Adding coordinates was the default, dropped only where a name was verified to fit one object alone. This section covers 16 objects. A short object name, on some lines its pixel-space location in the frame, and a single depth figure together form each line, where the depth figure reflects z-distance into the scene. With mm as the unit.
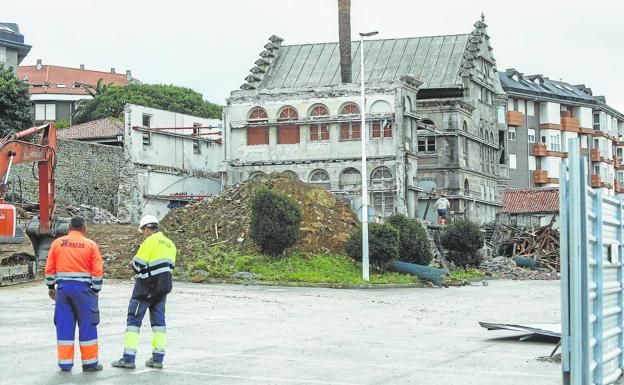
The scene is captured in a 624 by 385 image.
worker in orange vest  12203
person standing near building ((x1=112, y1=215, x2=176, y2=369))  12648
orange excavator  28000
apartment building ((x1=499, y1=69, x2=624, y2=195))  99562
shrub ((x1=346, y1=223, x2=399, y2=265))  37781
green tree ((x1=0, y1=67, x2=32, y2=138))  59719
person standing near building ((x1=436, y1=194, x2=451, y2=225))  61250
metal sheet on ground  16000
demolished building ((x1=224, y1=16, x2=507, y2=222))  60719
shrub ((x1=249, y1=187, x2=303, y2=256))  37500
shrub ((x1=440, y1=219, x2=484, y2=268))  49969
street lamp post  35844
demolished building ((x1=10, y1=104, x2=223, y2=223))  57594
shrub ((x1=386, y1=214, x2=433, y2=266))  41062
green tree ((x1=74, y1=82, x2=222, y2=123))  95250
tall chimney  65500
